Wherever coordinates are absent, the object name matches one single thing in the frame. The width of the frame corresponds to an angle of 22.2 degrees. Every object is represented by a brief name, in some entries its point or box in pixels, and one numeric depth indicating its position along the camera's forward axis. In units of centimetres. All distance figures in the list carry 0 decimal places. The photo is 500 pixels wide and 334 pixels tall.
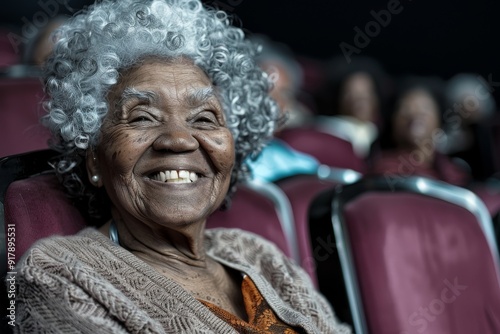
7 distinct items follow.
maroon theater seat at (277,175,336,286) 146
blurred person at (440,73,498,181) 246
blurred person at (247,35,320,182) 169
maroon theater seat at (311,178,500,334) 137
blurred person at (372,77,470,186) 230
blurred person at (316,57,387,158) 266
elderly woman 116
